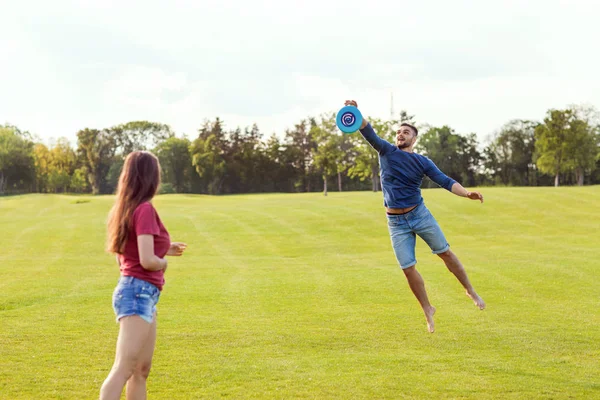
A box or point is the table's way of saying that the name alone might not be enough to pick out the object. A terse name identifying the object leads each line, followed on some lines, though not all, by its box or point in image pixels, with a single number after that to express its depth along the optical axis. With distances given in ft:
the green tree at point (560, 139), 247.50
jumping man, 27.84
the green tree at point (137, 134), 388.78
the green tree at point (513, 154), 339.57
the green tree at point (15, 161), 323.57
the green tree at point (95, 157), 355.56
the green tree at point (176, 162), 346.13
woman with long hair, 15.47
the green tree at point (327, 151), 197.06
